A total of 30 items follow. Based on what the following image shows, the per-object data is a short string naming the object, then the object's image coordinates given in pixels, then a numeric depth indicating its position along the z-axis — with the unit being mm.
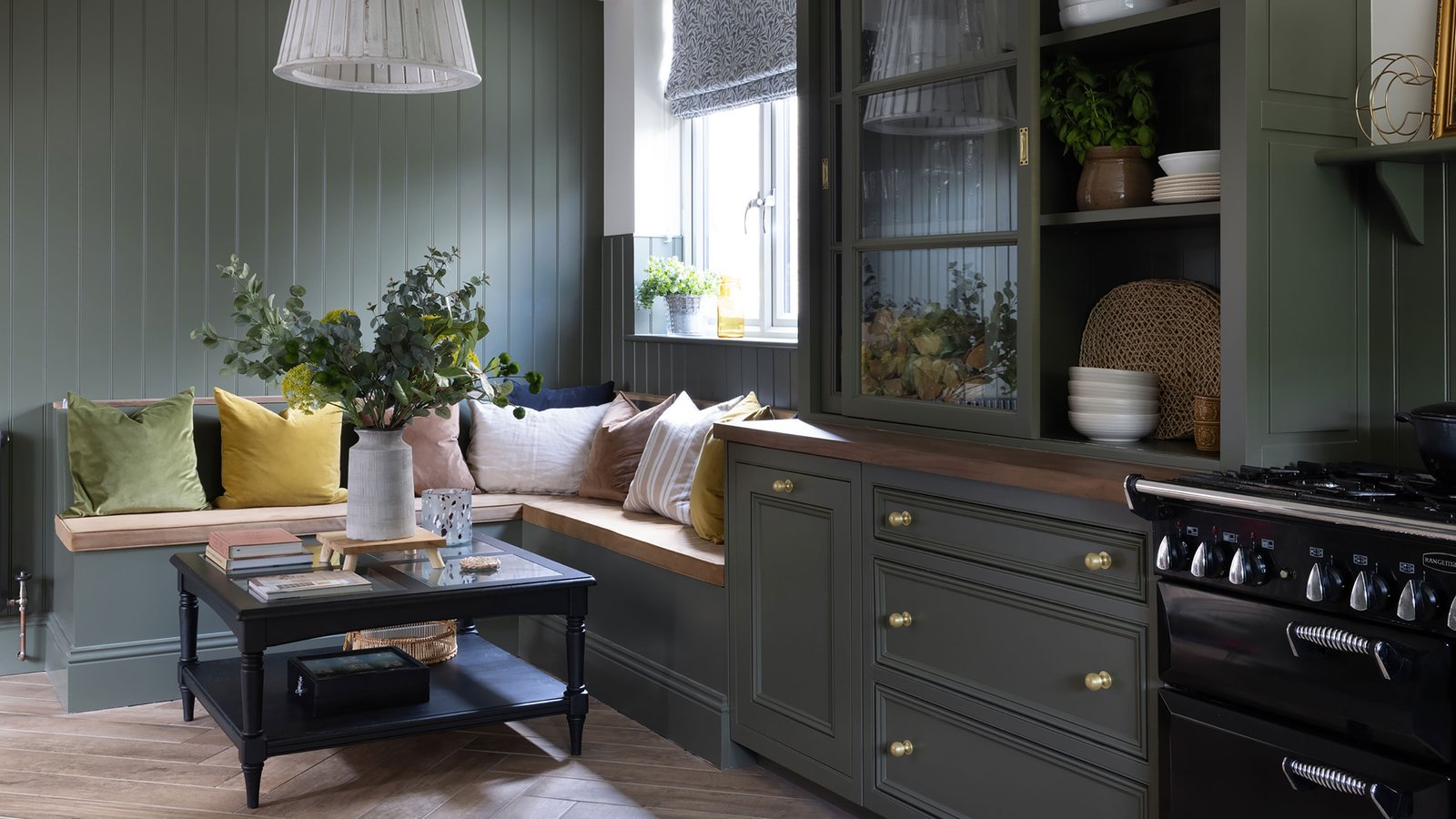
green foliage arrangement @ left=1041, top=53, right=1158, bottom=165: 2656
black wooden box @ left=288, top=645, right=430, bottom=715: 3225
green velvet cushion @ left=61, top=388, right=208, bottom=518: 4129
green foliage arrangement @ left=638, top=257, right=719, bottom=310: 4934
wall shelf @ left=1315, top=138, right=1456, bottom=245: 2213
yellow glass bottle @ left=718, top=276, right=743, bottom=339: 4781
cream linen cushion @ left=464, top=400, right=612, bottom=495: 4781
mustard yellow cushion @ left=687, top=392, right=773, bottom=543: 3693
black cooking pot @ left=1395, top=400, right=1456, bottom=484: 1966
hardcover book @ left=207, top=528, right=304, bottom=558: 3361
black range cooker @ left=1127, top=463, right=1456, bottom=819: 1770
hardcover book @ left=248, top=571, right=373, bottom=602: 3045
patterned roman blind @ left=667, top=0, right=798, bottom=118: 4457
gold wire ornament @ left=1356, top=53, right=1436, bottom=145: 2350
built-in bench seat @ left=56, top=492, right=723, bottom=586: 3609
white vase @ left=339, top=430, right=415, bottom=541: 3350
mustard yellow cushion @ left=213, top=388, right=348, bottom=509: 4402
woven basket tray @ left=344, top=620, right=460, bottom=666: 3775
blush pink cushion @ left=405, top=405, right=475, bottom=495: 4699
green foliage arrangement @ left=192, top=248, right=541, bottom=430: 3281
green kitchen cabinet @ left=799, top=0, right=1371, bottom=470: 2281
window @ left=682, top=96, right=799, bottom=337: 4645
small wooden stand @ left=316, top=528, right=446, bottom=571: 3328
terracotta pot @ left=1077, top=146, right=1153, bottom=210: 2643
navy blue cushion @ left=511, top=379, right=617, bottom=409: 5129
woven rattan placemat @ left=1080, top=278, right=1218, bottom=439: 2658
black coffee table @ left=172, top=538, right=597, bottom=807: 3027
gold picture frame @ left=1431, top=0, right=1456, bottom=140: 2217
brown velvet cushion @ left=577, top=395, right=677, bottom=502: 4516
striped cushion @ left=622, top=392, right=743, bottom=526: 4055
